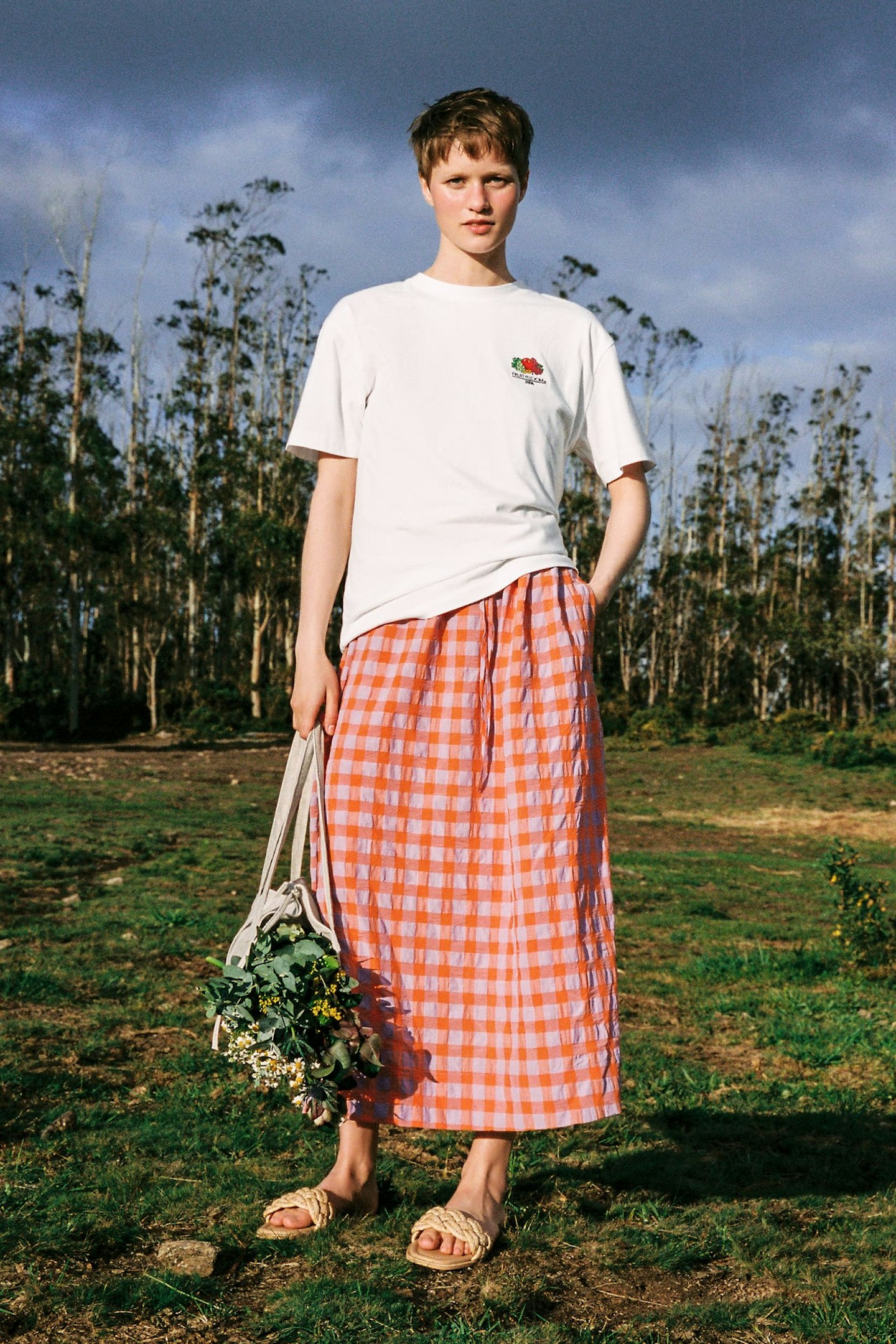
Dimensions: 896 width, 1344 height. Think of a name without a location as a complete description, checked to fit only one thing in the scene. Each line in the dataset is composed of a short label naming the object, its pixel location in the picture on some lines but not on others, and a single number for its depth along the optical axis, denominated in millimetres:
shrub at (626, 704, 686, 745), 21984
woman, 1931
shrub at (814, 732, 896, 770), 17609
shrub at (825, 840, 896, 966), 5059
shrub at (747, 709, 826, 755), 19453
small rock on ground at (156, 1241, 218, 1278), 1825
